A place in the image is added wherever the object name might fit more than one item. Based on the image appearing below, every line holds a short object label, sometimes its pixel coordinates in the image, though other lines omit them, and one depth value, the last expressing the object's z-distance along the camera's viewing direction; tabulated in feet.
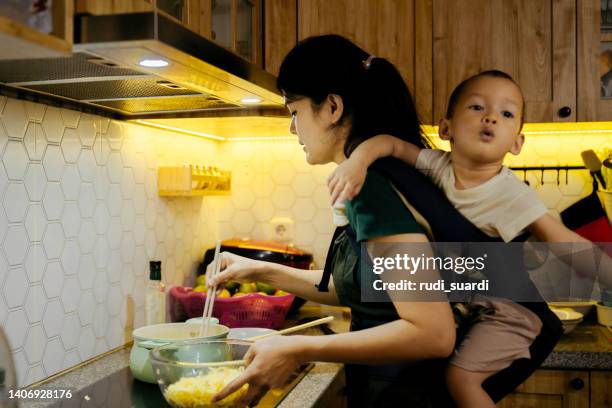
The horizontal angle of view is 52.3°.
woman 3.43
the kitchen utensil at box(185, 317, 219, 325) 5.25
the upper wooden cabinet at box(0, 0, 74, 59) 2.79
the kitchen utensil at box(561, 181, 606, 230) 7.30
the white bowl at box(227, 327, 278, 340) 5.82
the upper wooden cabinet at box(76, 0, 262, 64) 3.48
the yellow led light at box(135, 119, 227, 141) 6.56
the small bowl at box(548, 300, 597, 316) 7.01
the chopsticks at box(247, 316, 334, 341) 4.29
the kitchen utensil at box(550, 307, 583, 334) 6.27
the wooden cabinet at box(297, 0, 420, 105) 6.55
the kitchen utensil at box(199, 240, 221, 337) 4.91
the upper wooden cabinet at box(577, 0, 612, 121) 6.20
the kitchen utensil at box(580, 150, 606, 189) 7.04
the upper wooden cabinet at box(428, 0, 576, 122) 6.27
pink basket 6.42
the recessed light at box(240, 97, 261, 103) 5.42
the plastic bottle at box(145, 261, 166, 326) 6.21
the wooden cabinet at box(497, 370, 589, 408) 5.93
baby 3.77
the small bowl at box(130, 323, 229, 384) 4.79
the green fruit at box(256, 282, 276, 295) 7.05
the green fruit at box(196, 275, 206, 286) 7.37
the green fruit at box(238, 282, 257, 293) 6.95
